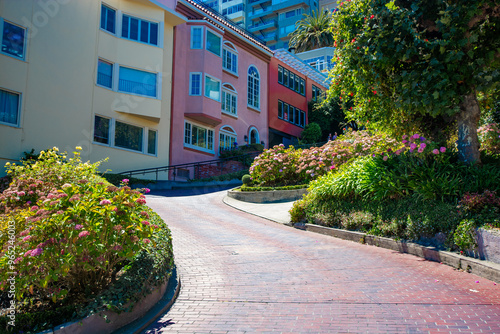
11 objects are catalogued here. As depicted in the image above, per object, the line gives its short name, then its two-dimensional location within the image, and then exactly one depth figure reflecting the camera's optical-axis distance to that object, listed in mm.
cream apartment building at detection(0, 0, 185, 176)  17797
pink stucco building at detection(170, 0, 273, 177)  25250
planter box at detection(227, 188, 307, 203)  16391
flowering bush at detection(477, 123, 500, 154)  12177
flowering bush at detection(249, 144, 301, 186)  18172
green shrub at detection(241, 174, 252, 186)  18922
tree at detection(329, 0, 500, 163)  8750
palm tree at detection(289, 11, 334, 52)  47344
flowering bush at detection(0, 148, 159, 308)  4531
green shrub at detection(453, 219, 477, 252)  7328
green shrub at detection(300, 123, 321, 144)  34594
